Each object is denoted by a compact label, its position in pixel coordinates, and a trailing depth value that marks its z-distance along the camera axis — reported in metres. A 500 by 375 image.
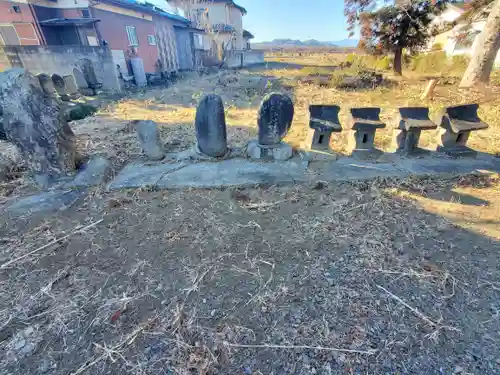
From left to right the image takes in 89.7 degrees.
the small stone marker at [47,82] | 6.81
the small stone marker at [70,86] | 7.77
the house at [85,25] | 11.10
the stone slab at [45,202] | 2.80
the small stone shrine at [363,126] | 3.35
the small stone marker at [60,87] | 7.31
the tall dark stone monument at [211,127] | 3.36
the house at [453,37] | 10.51
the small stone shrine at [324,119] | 3.42
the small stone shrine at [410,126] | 3.31
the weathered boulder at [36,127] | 2.75
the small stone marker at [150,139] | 3.57
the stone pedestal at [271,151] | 3.63
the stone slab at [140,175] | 3.19
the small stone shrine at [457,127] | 3.34
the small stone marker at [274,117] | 3.29
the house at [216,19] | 21.36
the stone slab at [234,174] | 3.20
